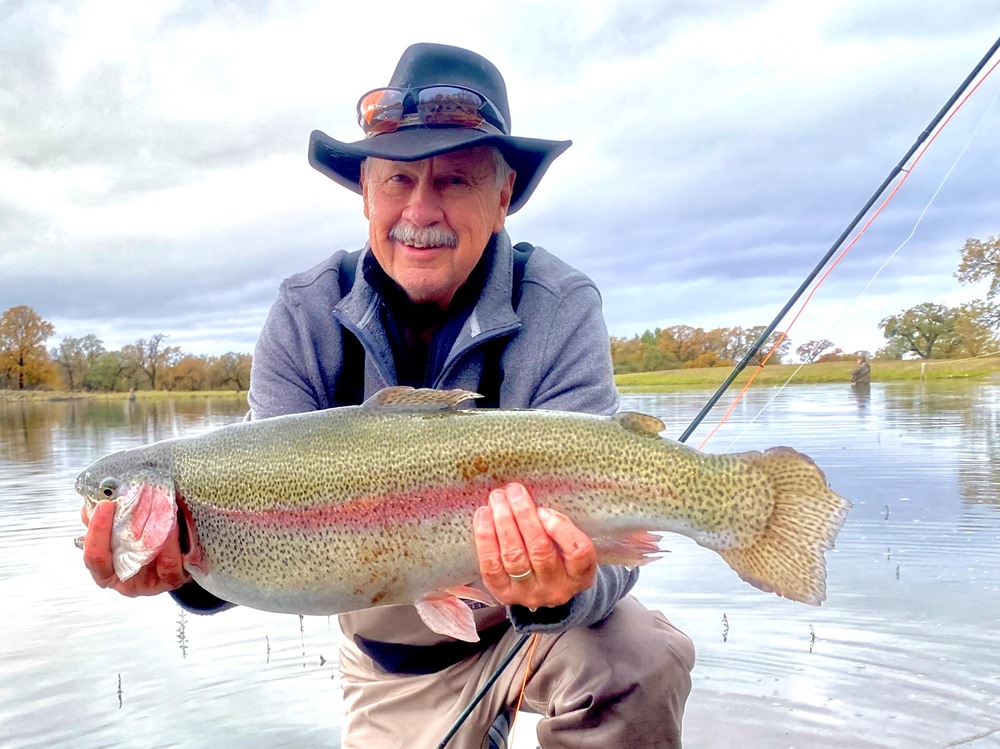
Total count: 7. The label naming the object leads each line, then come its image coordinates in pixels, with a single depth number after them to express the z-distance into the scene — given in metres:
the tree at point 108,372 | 77.94
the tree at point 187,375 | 73.38
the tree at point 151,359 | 77.38
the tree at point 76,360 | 78.56
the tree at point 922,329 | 47.41
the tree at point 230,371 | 64.62
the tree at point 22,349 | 77.69
